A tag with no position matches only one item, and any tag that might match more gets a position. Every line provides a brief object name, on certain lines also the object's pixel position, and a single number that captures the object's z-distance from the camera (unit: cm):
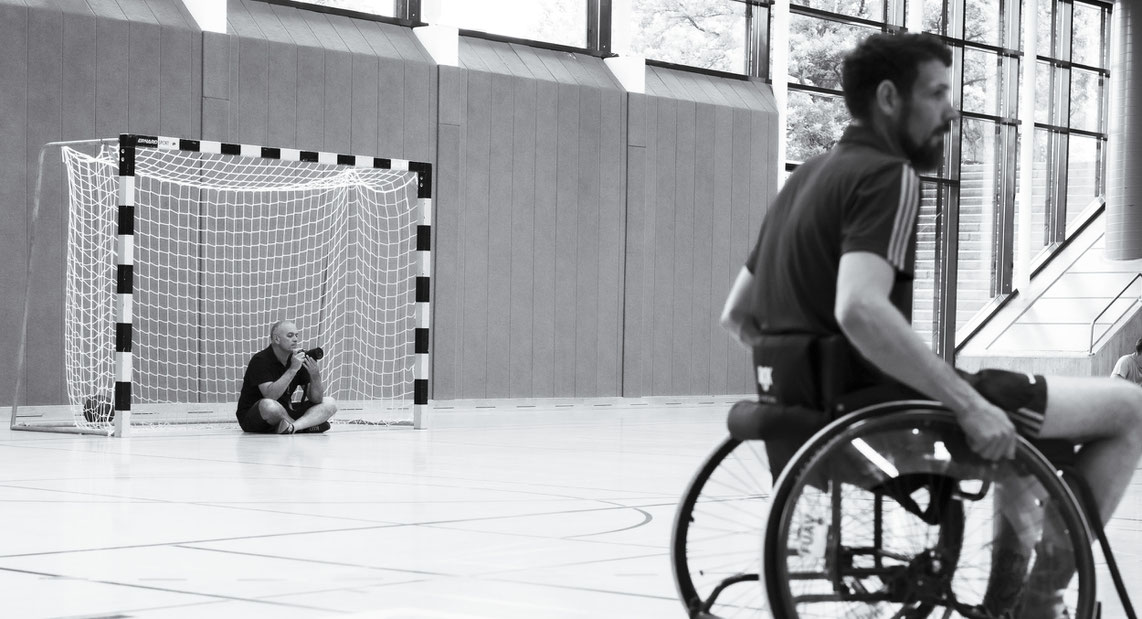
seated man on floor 1133
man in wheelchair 282
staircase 2228
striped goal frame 1067
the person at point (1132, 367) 1241
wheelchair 281
